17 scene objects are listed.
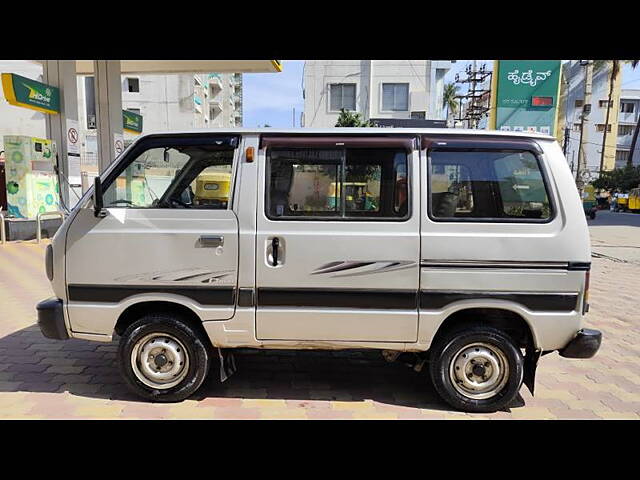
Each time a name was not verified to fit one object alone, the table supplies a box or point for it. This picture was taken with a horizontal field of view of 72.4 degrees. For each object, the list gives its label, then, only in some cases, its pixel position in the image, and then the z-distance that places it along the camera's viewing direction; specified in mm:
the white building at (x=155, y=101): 28891
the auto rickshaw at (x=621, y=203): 32500
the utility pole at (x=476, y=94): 35425
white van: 3148
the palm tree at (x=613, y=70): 32378
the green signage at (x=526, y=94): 14805
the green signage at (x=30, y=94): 9820
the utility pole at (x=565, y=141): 28345
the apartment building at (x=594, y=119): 45531
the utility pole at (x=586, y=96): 25938
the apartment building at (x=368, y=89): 26297
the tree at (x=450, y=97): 52438
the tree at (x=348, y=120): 20609
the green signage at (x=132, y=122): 15211
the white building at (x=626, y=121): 50812
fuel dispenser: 10312
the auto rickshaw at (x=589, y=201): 22797
